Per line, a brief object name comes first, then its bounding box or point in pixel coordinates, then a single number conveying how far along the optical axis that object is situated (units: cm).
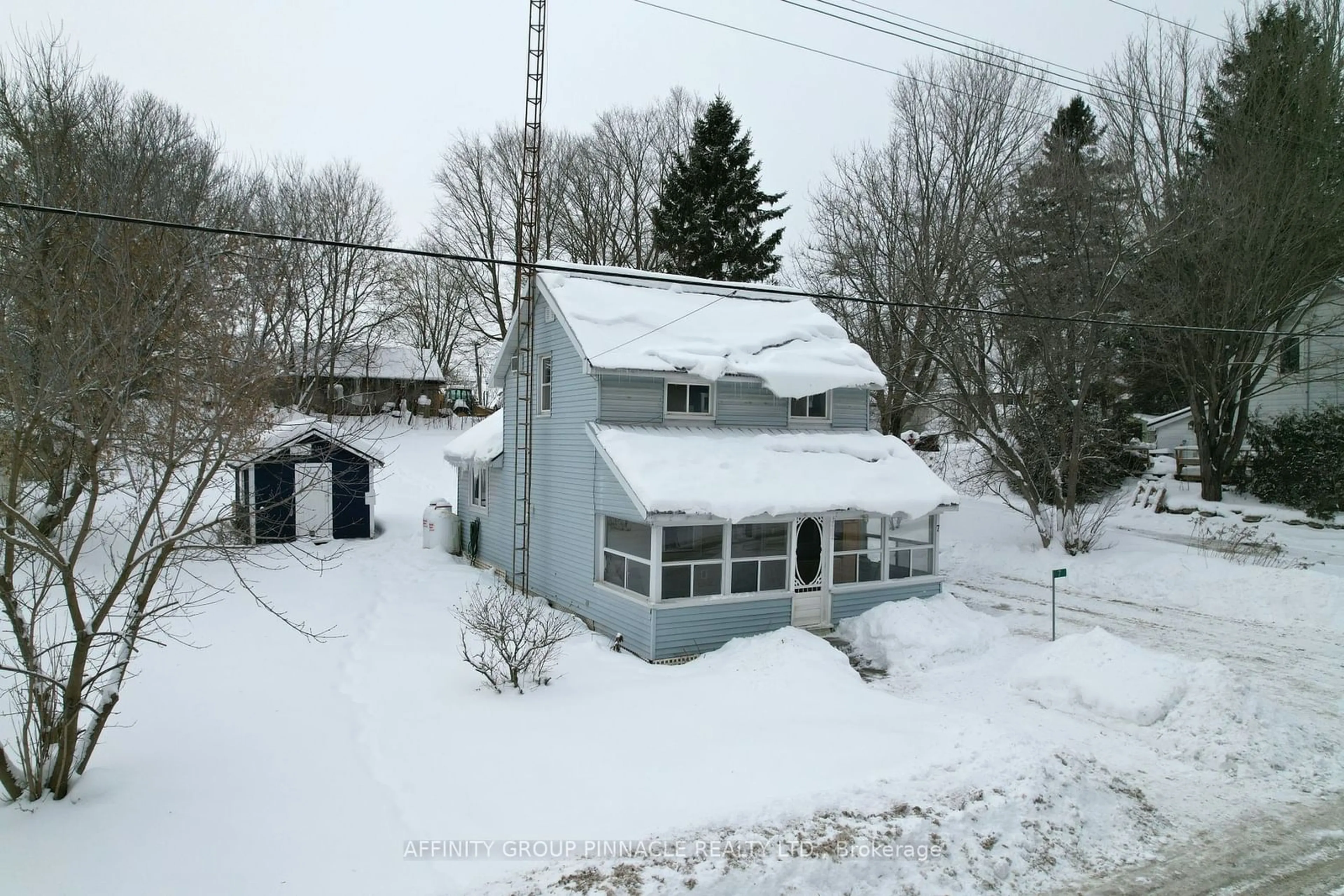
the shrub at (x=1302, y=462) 2256
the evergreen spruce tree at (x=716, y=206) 3297
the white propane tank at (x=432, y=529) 2189
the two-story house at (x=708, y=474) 1287
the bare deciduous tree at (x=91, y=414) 692
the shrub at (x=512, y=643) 1023
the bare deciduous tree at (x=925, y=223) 2502
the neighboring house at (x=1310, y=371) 2228
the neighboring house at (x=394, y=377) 4231
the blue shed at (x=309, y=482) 2027
